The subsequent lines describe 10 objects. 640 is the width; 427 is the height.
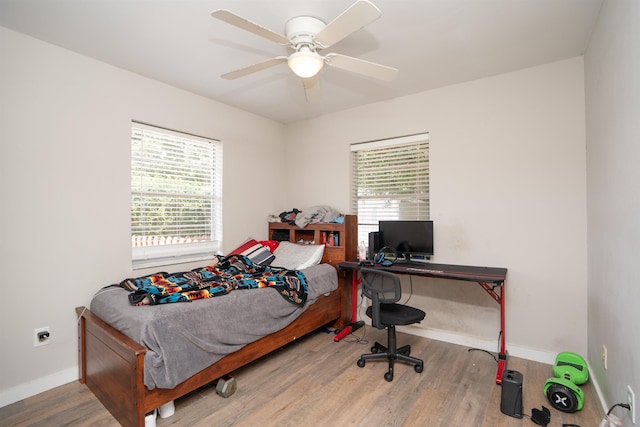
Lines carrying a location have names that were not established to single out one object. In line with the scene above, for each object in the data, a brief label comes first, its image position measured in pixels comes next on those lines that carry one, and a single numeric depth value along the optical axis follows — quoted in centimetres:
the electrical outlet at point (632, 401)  142
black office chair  246
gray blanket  187
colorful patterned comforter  220
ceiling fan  159
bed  182
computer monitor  316
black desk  251
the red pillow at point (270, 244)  378
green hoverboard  203
